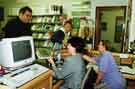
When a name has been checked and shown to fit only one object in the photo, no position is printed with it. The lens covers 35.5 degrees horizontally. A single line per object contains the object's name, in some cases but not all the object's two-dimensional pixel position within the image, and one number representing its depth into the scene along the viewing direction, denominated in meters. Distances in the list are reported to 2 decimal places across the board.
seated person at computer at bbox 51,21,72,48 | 4.31
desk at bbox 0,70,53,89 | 1.79
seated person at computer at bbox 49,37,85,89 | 2.39
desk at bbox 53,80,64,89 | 2.44
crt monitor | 2.04
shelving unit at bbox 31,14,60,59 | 6.88
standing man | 3.28
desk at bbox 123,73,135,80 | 3.44
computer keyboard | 1.72
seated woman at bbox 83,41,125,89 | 3.10
